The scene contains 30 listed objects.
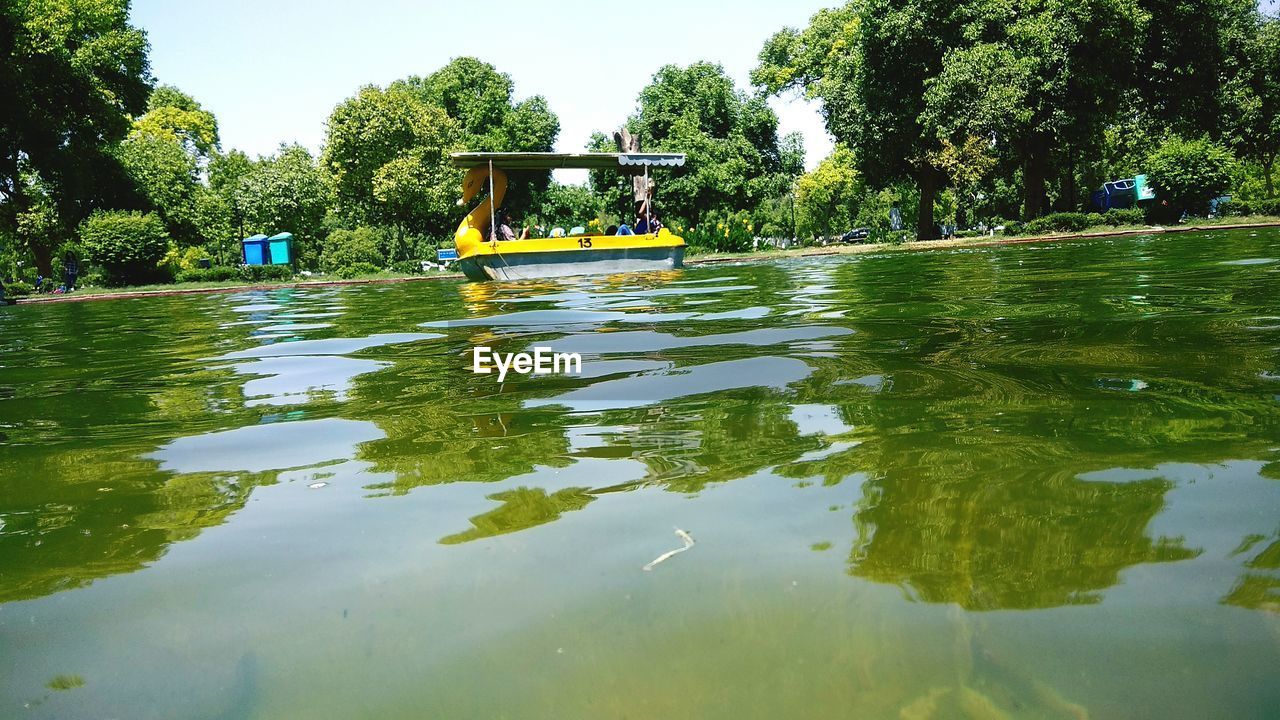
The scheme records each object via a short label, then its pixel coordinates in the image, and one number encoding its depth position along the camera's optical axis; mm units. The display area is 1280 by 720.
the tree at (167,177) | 40625
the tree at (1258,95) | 30547
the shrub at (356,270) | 31525
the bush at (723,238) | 34688
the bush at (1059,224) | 28906
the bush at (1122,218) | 29766
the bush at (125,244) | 29562
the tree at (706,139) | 46844
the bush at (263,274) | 31969
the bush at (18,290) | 30703
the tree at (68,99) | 29719
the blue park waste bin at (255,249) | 42469
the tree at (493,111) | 53344
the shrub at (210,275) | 31469
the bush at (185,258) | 39094
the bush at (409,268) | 33875
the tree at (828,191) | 56656
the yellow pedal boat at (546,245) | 17266
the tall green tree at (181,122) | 55094
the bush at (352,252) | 38059
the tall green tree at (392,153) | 40906
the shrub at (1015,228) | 30422
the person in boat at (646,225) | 19484
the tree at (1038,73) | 26578
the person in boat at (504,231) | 18312
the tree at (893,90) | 30875
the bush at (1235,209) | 34341
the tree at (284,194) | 43062
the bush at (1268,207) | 33281
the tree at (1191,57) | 28281
